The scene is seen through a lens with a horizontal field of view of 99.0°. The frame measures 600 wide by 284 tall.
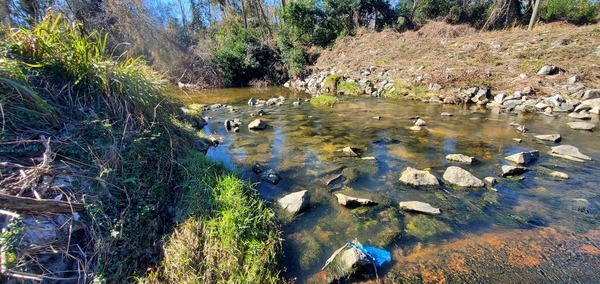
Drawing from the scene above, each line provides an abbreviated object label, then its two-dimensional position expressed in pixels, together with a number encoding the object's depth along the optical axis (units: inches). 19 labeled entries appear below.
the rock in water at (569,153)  165.8
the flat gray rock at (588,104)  278.7
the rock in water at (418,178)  139.2
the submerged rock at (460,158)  167.5
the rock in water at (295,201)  118.5
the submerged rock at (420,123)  257.3
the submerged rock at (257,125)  251.2
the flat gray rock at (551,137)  202.1
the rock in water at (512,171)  148.1
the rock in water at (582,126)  227.8
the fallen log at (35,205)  67.0
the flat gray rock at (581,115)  261.3
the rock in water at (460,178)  136.2
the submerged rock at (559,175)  142.7
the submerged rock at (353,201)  122.2
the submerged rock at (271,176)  147.0
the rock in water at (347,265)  84.7
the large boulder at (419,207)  116.3
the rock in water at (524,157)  161.9
